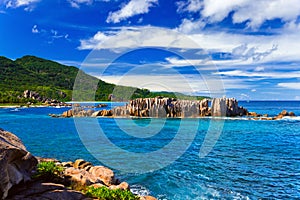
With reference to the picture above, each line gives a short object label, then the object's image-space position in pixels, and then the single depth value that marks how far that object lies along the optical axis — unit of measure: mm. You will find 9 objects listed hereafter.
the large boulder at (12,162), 11359
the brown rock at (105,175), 22366
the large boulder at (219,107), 111938
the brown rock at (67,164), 26561
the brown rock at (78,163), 27616
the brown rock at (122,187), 19573
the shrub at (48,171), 17141
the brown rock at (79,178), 17750
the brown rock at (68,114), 112994
